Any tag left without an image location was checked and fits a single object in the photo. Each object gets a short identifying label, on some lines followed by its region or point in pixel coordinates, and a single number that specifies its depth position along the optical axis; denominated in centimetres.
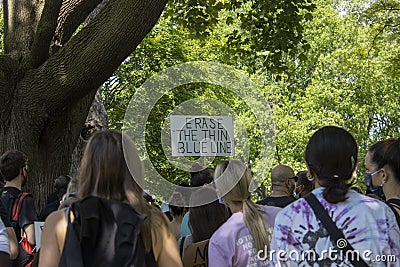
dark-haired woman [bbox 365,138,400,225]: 400
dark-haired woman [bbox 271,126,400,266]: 296
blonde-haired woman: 393
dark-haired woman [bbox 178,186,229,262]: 454
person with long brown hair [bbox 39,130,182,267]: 289
